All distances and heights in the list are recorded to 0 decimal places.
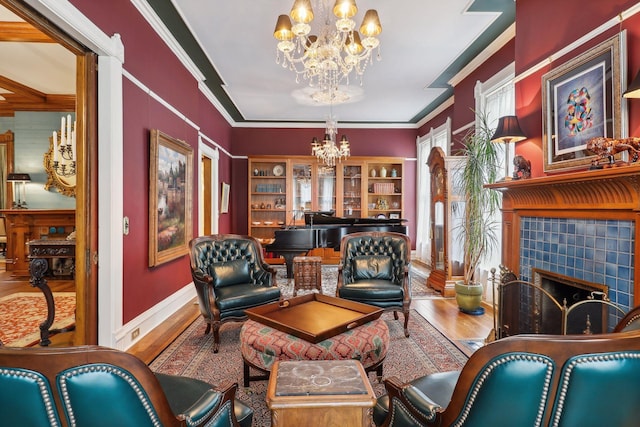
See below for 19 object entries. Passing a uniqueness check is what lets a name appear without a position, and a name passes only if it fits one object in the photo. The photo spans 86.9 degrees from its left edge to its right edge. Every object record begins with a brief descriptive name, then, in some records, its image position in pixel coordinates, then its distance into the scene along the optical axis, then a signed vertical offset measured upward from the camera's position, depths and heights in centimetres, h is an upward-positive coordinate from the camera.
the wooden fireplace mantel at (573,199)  190 +10
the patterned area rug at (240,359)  233 -119
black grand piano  530 -37
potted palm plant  385 +7
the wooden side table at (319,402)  101 -56
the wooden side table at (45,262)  278 -43
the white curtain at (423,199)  718 +32
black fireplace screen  218 -71
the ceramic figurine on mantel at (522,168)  291 +39
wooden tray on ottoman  211 -73
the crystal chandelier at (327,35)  231 +137
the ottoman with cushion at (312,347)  205 -83
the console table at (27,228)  551 -23
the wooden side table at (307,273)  474 -84
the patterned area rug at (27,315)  318 -114
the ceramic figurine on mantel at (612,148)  187 +37
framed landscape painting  343 +19
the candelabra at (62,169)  431 +69
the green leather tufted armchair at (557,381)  88 -45
